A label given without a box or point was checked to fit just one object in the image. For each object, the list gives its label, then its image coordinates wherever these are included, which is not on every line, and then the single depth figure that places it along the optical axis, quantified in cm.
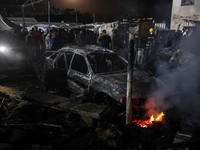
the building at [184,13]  2227
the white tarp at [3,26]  1430
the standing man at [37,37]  1251
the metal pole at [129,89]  350
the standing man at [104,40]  948
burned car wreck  454
